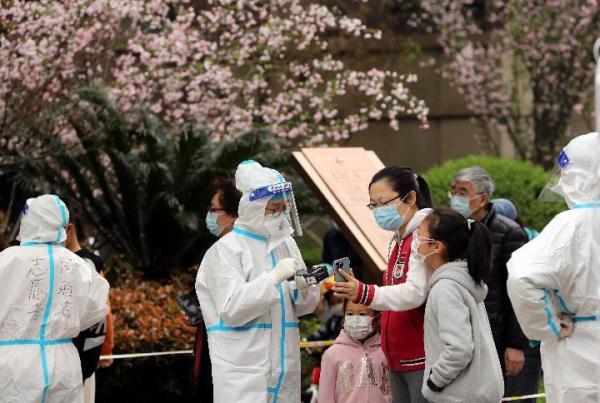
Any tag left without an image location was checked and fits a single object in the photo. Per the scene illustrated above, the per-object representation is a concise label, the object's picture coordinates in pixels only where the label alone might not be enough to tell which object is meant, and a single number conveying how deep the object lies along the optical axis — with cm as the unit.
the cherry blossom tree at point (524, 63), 2806
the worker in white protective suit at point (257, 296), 1060
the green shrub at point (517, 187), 2238
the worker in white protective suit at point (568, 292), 939
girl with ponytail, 977
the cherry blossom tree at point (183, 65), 1934
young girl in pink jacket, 1106
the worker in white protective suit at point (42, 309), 1132
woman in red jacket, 1021
